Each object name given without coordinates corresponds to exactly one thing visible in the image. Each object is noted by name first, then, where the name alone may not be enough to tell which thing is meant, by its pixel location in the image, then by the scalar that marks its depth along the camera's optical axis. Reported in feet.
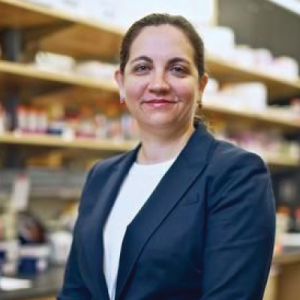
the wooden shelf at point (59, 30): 8.50
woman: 3.88
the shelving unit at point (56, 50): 8.48
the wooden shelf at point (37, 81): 8.38
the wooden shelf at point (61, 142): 8.40
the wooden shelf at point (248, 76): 12.18
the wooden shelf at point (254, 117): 11.89
